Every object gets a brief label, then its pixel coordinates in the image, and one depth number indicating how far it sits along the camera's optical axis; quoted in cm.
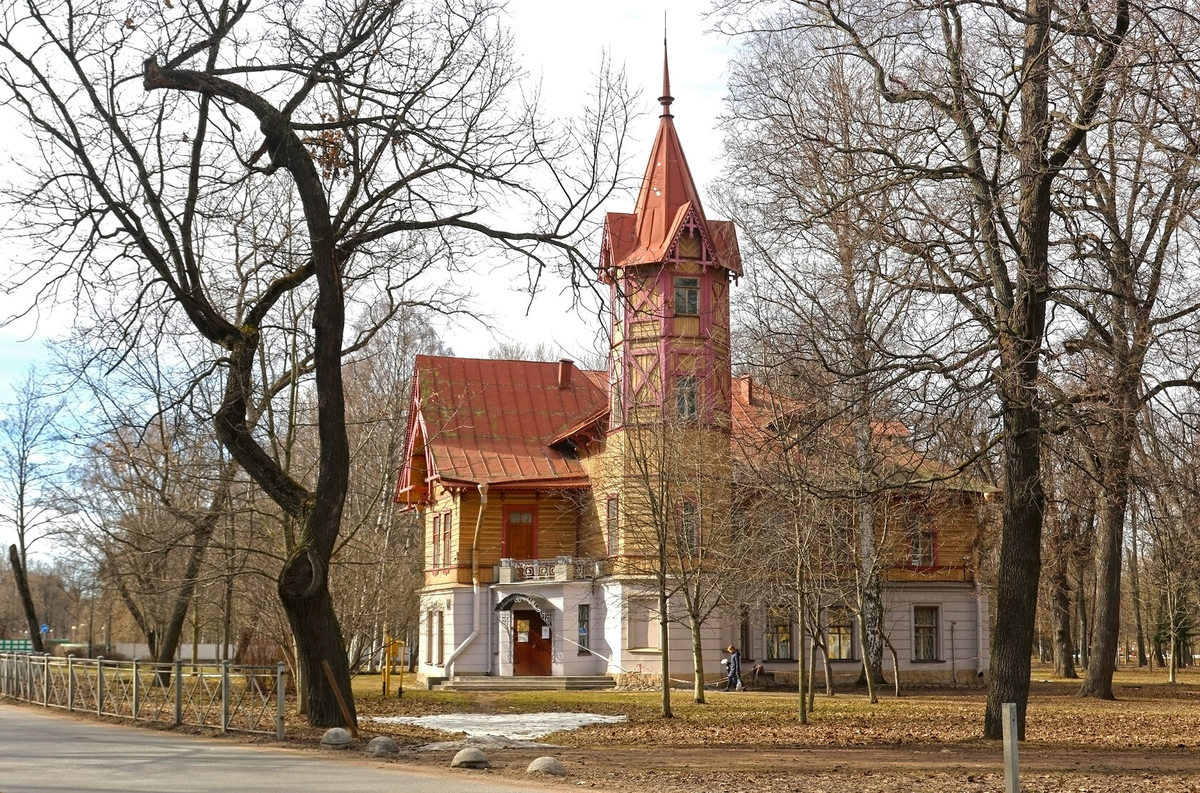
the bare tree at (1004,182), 1502
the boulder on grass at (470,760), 1424
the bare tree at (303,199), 1652
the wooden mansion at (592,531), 3716
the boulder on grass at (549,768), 1356
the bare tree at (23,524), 4606
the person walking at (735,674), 3619
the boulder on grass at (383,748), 1546
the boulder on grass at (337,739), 1622
